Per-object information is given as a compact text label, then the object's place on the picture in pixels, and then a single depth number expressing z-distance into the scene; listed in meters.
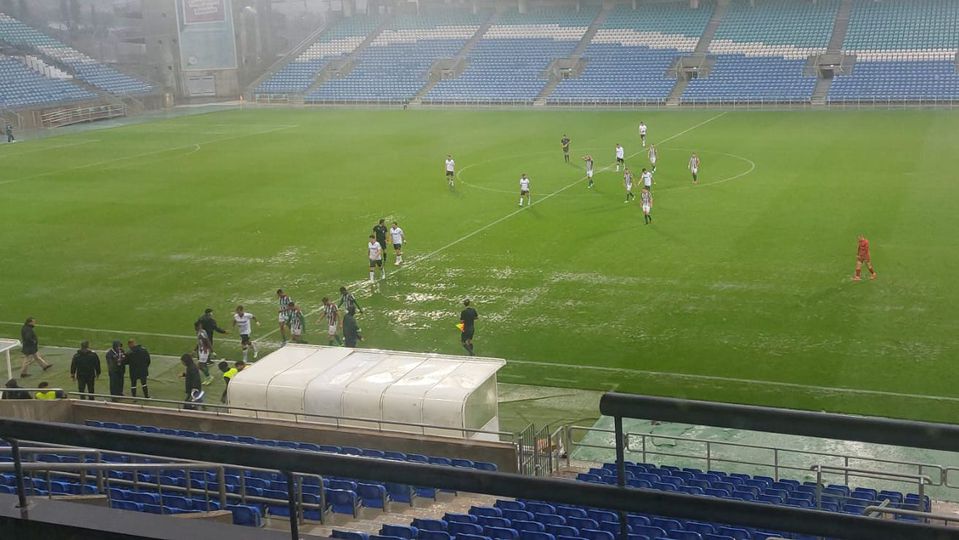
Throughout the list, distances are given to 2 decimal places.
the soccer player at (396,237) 27.56
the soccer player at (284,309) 21.80
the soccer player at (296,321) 21.42
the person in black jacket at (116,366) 19.00
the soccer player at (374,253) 25.80
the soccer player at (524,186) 34.28
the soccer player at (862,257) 23.95
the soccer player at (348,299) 21.45
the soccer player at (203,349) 20.70
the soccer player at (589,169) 36.78
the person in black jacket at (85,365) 19.11
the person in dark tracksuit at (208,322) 21.05
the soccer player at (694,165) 36.91
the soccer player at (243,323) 21.23
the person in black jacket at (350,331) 20.94
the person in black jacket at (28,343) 21.12
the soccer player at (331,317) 21.92
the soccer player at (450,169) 37.53
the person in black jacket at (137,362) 19.17
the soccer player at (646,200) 31.03
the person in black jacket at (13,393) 17.47
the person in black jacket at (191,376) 18.11
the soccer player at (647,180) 31.86
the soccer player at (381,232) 26.62
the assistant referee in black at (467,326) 20.59
